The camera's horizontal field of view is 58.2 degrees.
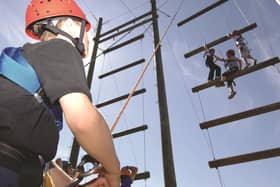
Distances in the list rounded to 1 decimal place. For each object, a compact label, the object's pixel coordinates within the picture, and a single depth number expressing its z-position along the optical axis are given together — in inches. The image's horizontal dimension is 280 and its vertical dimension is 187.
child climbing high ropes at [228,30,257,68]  277.6
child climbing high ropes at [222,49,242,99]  259.0
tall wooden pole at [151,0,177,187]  178.7
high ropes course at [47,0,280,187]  179.2
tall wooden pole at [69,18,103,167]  271.5
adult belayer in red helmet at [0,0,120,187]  33.2
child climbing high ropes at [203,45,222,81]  294.3
